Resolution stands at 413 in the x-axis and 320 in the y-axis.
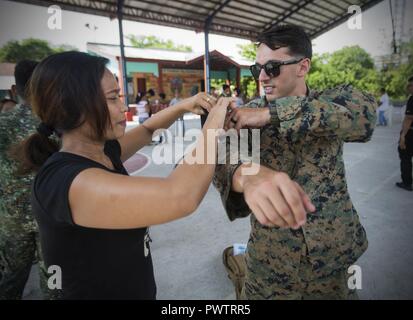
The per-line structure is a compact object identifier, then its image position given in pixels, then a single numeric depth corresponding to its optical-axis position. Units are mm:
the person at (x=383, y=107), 12597
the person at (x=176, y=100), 11020
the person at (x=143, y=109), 10164
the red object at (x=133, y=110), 20569
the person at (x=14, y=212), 1861
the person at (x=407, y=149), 4801
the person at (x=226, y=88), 10291
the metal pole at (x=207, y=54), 13689
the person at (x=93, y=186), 752
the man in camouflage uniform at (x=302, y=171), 1080
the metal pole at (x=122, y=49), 10576
